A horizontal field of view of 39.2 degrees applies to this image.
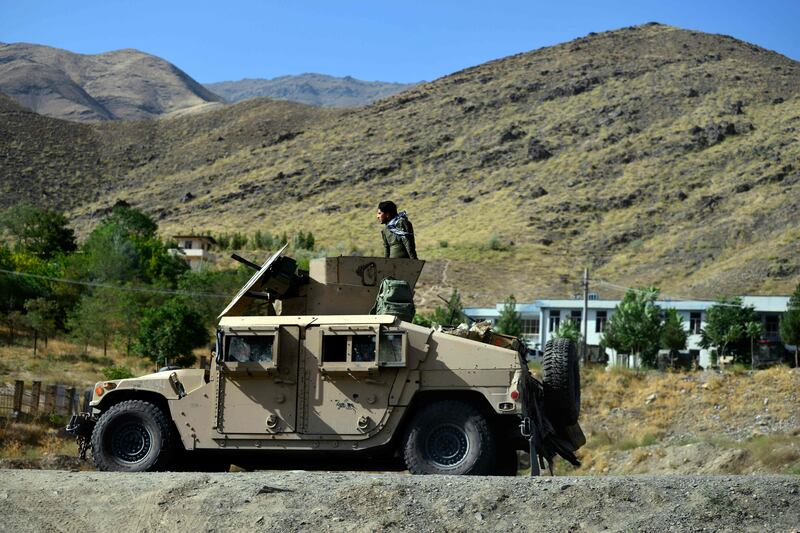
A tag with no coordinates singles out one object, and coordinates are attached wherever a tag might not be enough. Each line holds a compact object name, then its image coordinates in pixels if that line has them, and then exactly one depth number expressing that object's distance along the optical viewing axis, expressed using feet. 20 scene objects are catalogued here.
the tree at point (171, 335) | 142.00
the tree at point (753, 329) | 176.14
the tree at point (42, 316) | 161.79
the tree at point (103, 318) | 157.89
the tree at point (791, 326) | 170.65
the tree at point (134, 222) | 259.80
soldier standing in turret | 47.24
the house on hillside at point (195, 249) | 239.21
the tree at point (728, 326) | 177.06
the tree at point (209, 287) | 165.58
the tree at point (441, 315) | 159.51
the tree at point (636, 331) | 168.45
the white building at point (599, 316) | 188.35
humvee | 40.88
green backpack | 43.68
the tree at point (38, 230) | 247.91
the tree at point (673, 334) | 174.19
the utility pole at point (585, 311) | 156.15
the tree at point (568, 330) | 175.83
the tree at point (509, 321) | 188.75
